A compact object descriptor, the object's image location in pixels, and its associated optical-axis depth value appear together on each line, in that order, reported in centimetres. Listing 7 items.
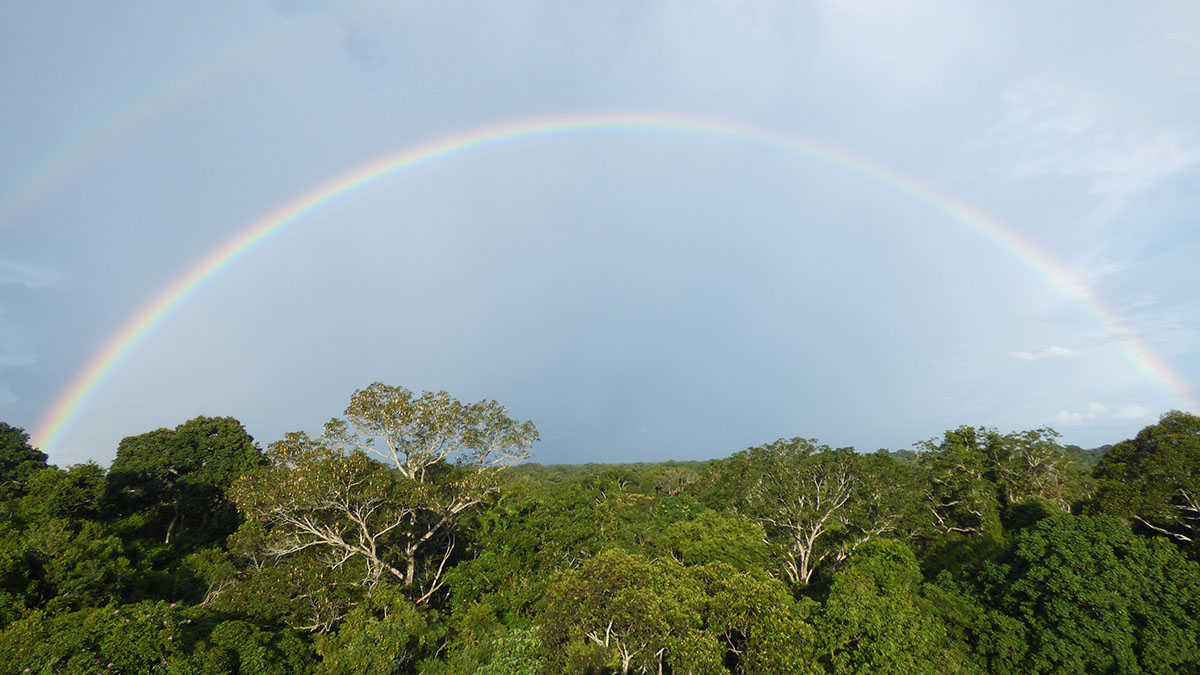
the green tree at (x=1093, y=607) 1738
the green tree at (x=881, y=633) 1486
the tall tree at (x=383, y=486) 2339
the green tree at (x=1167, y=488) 2616
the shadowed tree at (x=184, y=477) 4184
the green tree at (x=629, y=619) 1236
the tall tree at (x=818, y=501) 3794
